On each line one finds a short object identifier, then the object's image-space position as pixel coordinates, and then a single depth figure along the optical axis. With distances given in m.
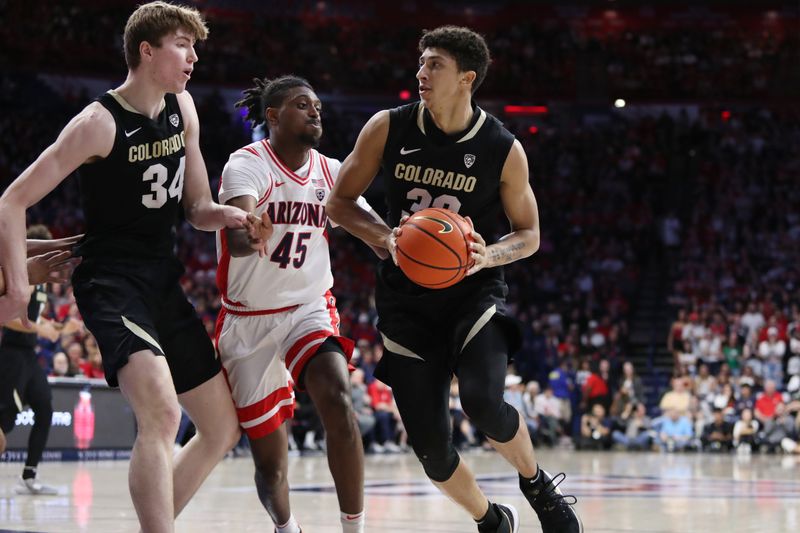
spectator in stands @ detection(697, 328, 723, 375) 19.72
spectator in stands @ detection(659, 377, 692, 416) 18.34
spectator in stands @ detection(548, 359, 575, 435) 19.73
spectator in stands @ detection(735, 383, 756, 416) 18.02
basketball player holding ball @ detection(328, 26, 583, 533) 5.05
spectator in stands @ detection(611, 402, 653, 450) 18.84
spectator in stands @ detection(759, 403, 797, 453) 17.61
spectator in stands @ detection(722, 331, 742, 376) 19.54
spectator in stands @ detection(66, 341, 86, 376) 13.35
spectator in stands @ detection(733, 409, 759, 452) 17.80
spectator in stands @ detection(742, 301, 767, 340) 20.56
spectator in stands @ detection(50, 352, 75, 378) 13.15
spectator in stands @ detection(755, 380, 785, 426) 17.67
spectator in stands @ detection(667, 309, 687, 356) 20.84
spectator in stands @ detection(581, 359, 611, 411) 19.34
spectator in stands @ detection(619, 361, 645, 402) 19.16
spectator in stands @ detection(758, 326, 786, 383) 18.96
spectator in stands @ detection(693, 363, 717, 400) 18.67
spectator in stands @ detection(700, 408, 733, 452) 18.14
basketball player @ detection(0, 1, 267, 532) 4.21
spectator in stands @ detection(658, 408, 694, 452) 18.33
